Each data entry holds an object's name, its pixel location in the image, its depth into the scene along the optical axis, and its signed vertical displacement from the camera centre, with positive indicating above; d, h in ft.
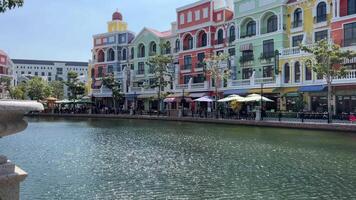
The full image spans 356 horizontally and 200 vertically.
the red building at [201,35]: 158.81 +34.15
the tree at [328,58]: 96.89 +14.10
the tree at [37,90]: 234.79 +11.95
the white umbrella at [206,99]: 134.19 +3.77
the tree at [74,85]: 207.64 +13.43
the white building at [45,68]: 530.68 +61.00
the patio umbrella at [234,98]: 119.20 +3.75
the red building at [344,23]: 114.01 +28.17
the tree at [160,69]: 154.40 +17.47
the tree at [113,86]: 180.64 +11.50
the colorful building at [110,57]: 203.79 +30.77
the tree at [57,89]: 299.29 +16.18
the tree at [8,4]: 24.21 +7.08
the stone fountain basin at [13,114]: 10.67 -0.19
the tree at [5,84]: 246.84 +16.80
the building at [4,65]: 274.57 +33.87
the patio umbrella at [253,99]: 114.96 +3.36
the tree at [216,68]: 136.59 +16.16
